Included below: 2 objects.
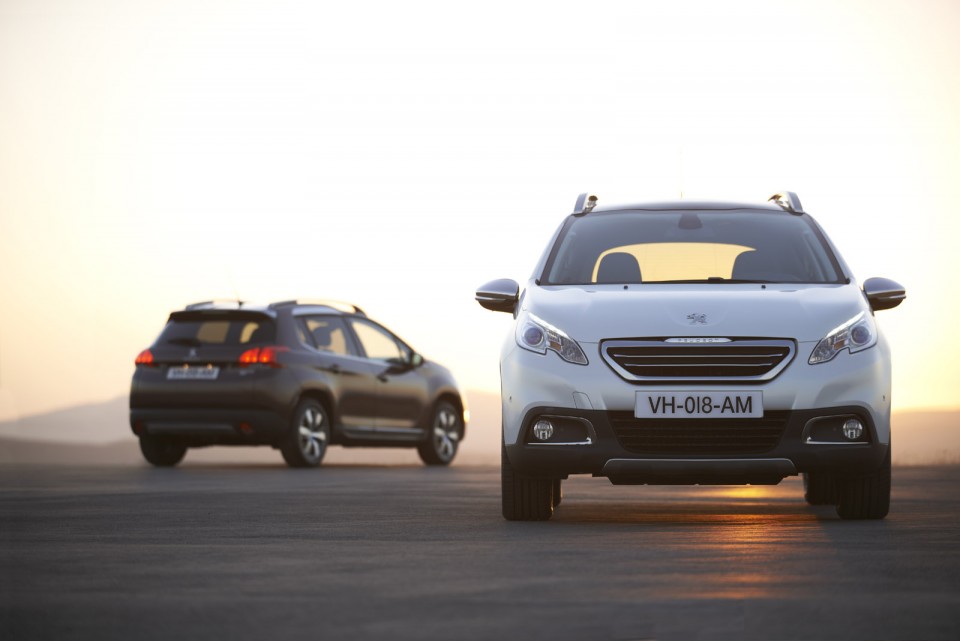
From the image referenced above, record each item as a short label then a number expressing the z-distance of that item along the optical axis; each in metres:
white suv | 18.61
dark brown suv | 35.66
